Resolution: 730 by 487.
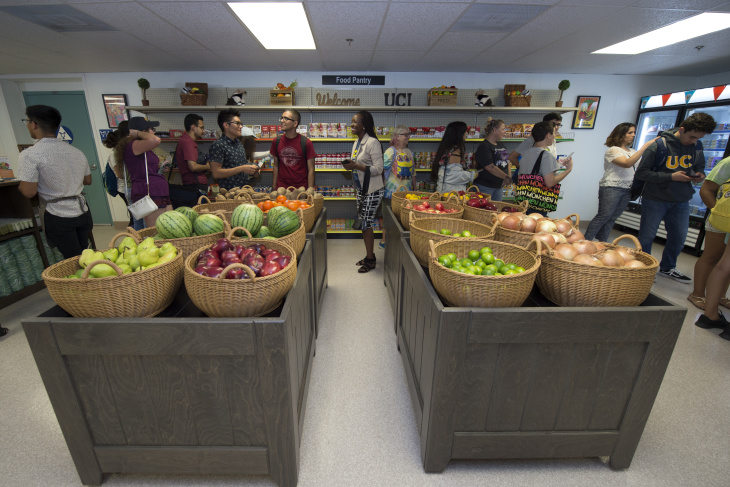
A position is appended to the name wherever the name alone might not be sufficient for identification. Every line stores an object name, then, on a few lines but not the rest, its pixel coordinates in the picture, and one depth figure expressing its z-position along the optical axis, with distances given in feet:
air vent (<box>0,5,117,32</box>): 9.82
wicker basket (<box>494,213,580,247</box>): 6.18
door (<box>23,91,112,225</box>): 18.76
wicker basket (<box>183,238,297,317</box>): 3.97
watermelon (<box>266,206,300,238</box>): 6.44
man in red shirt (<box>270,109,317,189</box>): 12.23
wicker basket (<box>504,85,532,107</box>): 16.86
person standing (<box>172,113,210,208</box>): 11.85
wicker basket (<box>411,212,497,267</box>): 6.32
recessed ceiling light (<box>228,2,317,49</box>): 9.93
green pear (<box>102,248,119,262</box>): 4.56
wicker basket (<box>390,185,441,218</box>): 10.28
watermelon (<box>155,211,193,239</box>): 5.68
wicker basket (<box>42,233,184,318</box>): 3.85
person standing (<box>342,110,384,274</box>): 11.89
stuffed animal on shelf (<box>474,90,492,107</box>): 16.96
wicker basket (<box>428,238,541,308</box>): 4.32
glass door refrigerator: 15.25
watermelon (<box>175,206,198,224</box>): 6.20
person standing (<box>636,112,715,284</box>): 10.96
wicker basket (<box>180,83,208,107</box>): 16.14
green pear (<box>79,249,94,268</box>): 4.45
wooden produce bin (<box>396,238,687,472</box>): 4.34
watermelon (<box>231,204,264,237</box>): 6.43
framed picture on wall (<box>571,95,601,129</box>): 18.88
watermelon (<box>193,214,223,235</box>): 6.00
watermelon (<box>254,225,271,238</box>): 6.47
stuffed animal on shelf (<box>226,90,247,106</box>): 16.57
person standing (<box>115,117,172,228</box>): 9.41
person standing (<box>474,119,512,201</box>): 12.87
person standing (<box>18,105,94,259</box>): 8.26
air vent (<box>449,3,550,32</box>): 9.80
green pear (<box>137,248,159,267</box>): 4.55
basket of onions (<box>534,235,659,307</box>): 4.43
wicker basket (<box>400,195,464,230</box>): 7.87
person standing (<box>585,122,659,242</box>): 12.39
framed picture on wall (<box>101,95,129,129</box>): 18.12
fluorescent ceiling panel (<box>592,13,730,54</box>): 10.84
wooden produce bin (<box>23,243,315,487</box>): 4.01
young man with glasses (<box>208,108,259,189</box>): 11.51
